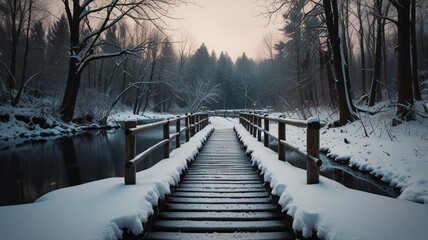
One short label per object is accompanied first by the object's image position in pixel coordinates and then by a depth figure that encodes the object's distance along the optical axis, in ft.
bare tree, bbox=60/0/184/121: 56.39
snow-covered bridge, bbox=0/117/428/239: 9.26
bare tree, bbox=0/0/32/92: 80.62
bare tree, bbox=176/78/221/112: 123.44
